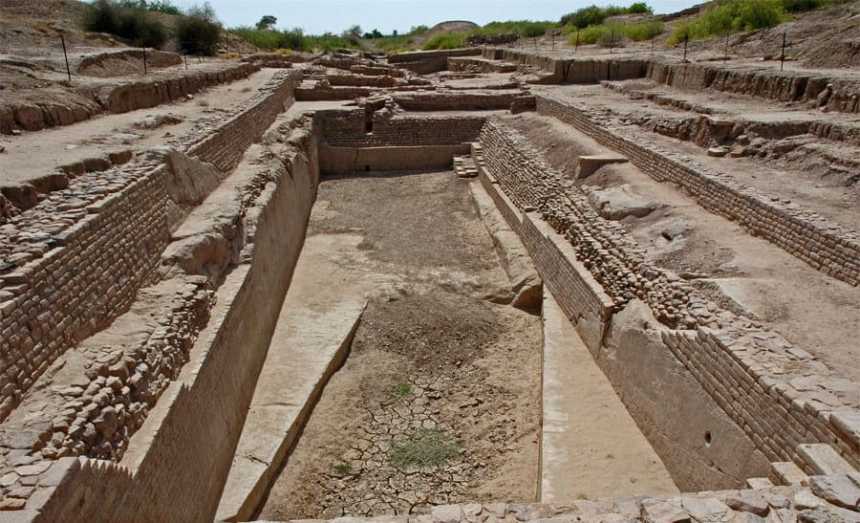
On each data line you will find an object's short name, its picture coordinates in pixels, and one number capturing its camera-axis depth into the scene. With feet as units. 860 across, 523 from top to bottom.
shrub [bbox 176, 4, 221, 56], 83.66
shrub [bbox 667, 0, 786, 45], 65.62
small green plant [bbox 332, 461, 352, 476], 20.03
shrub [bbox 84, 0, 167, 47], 71.82
